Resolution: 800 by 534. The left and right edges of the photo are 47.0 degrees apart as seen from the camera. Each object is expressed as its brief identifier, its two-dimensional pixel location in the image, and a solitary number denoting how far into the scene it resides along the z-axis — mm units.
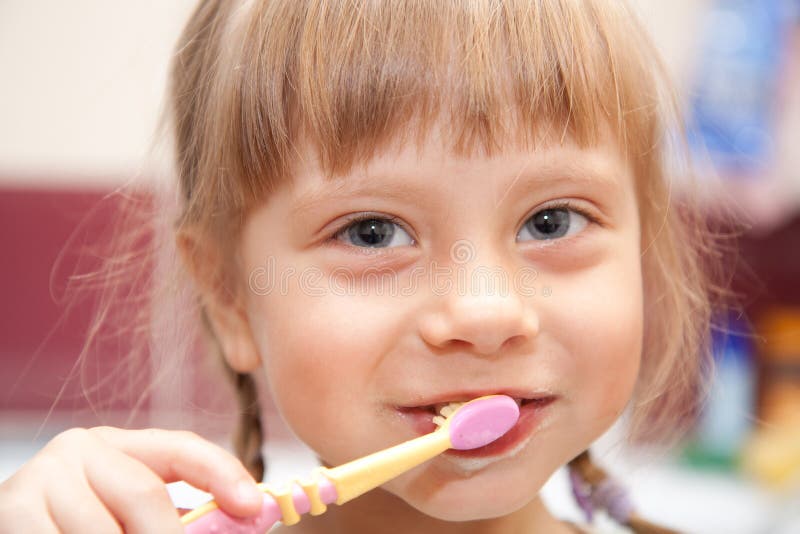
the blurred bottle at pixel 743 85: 1474
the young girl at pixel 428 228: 510
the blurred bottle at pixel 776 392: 1377
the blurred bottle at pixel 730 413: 1425
